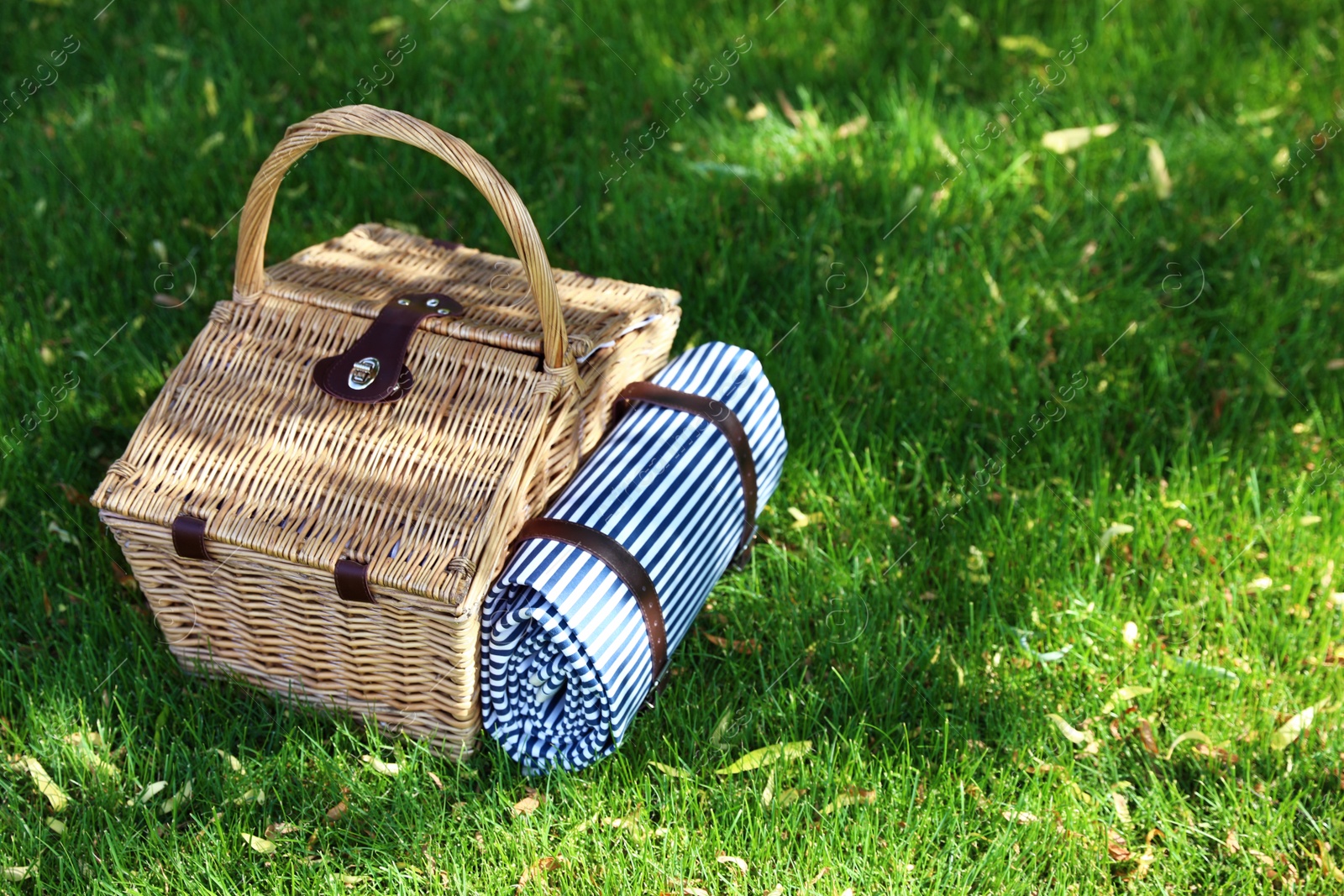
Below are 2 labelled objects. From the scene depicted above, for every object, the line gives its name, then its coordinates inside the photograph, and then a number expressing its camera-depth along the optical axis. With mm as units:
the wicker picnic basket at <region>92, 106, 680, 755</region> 2152
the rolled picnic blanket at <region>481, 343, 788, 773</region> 2197
